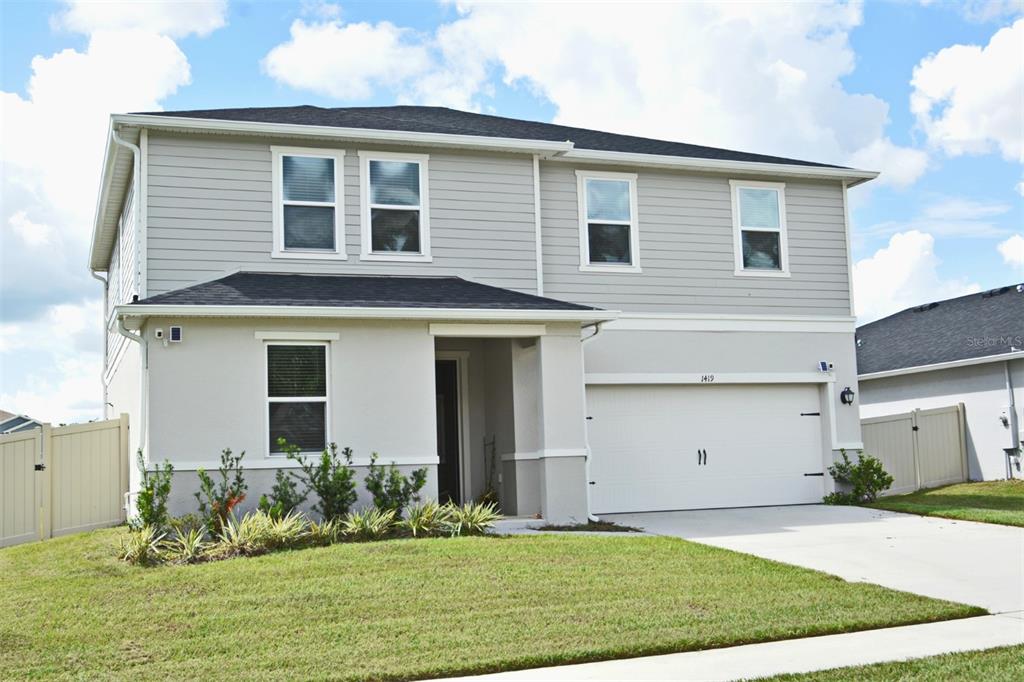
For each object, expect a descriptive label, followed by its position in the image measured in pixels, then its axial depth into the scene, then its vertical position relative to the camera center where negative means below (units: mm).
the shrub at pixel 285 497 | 12867 -617
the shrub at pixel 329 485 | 12922 -486
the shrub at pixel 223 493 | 12445 -539
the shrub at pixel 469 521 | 12445 -959
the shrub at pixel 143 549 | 11133 -1046
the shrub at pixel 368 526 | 12180 -950
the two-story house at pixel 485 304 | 13414 +1917
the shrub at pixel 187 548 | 11188 -1070
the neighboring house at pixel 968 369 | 20266 +1145
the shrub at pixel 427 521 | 12367 -934
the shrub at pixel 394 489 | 13234 -576
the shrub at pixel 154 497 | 12086 -539
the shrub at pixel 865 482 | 17250 -893
